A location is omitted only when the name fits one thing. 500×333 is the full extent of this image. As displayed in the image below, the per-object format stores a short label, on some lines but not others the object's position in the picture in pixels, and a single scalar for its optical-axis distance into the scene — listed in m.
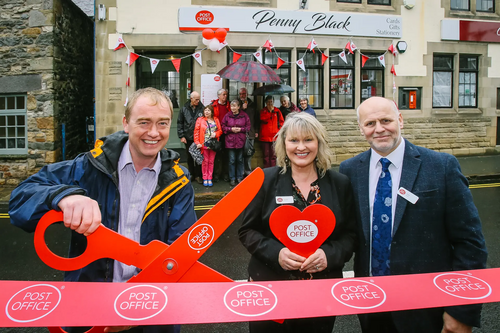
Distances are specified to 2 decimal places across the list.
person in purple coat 8.96
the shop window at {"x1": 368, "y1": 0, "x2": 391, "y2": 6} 11.67
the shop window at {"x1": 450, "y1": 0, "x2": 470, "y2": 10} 12.45
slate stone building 9.20
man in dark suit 1.82
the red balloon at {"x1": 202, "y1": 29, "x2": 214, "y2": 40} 9.66
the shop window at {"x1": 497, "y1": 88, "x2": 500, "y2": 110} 12.87
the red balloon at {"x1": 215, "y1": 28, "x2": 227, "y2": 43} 9.66
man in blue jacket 1.66
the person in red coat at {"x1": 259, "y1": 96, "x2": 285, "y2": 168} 9.72
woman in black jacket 1.99
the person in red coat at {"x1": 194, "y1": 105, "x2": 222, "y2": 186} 8.77
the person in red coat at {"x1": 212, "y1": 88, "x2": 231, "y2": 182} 9.51
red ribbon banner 1.15
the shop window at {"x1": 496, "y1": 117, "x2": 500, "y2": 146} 13.00
